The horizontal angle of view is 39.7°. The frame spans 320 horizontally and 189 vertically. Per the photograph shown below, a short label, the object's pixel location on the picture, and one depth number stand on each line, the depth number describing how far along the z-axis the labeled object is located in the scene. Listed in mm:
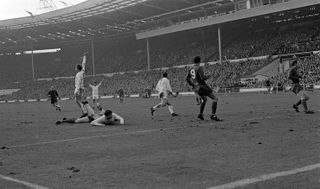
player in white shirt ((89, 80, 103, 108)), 28047
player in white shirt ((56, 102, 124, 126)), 14061
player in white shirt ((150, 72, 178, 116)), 18141
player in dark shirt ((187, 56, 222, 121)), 13975
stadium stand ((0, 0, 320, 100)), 54812
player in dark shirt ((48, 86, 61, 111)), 28891
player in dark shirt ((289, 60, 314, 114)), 15344
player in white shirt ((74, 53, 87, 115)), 17223
